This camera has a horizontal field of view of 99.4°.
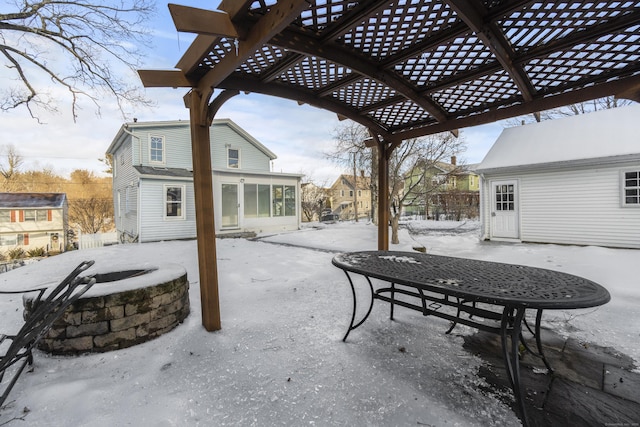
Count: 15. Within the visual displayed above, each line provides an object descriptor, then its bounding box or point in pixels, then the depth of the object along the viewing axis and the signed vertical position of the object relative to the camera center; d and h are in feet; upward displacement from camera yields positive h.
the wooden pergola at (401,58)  6.06 +4.27
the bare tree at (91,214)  68.13 +0.50
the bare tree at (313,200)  77.11 +2.49
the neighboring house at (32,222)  53.01 -0.86
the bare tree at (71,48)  24.25 +16.06
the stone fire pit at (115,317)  7.57 -2.99
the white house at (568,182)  23.30 +1.75
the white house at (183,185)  33.60 +3.62
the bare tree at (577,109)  46.76 +16.56
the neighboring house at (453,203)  61.46 +0.11
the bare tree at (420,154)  27.76 +5.46
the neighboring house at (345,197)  114.11 +4.83
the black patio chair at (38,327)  4.78 -2.11
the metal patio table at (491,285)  4.93 -1.79
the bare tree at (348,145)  31.63 +7.75
